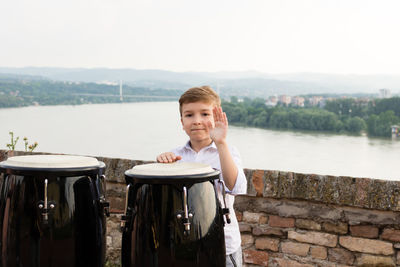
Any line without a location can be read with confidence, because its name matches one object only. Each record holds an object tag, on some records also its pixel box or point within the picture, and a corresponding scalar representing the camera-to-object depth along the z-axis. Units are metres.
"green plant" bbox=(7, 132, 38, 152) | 4.28
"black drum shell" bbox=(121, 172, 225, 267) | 1.75
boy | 1.98
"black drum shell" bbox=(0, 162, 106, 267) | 1.86
